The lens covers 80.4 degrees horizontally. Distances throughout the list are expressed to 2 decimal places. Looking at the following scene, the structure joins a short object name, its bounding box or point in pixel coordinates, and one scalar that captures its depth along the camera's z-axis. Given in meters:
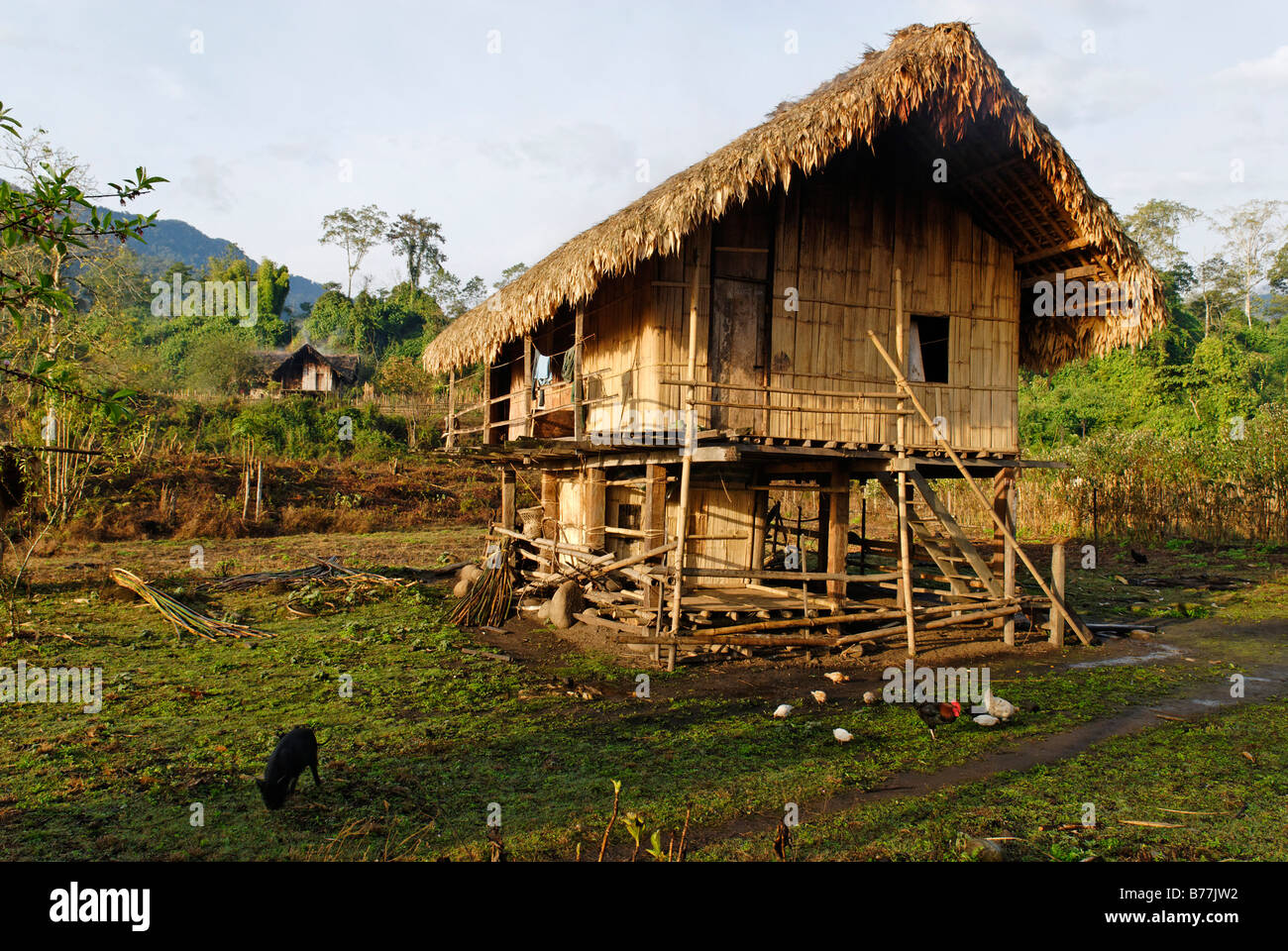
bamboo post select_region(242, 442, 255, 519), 22.28
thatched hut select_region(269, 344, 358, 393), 38.19
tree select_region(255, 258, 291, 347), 47.47
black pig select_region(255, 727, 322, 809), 5.00
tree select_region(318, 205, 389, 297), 48.74
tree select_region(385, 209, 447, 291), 49.31
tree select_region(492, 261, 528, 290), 46.47
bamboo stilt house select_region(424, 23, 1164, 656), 9.11
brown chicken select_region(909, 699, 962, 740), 7.13
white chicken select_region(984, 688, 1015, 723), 7.33
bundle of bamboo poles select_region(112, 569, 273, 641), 10.80
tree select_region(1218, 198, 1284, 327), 40.31
